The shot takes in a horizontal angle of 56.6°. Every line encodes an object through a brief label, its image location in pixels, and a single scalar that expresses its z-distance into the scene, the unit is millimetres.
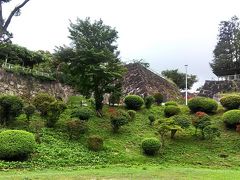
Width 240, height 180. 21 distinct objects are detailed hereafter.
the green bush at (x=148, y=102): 18050
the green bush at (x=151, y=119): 15862
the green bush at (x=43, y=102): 13839
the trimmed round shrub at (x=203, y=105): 17553
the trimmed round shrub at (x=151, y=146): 12607
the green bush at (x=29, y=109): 13425
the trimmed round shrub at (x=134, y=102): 17636
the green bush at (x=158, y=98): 19754
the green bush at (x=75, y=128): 12995
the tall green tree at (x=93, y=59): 15808
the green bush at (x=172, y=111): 17073
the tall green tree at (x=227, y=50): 26189
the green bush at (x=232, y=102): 17537
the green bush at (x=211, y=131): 13715
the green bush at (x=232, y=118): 15411
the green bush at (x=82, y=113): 14567
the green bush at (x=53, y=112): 13657
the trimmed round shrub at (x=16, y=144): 10754
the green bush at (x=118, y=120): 14129
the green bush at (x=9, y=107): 12979
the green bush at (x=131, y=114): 16145
